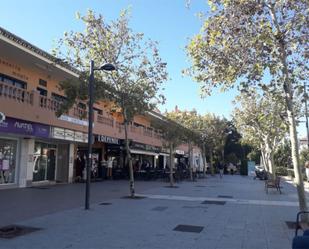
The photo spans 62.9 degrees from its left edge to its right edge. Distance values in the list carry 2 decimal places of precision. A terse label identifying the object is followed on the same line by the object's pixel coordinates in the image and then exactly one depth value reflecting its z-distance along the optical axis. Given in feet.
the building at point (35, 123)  37.58
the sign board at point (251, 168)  119.35
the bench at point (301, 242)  10.81
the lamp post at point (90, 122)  27.41
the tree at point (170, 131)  54.38
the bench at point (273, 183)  46.68
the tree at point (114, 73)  34.87
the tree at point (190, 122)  70.11
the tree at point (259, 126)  57.94
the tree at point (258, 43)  22.86
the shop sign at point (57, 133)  43.47
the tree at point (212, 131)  94.28
